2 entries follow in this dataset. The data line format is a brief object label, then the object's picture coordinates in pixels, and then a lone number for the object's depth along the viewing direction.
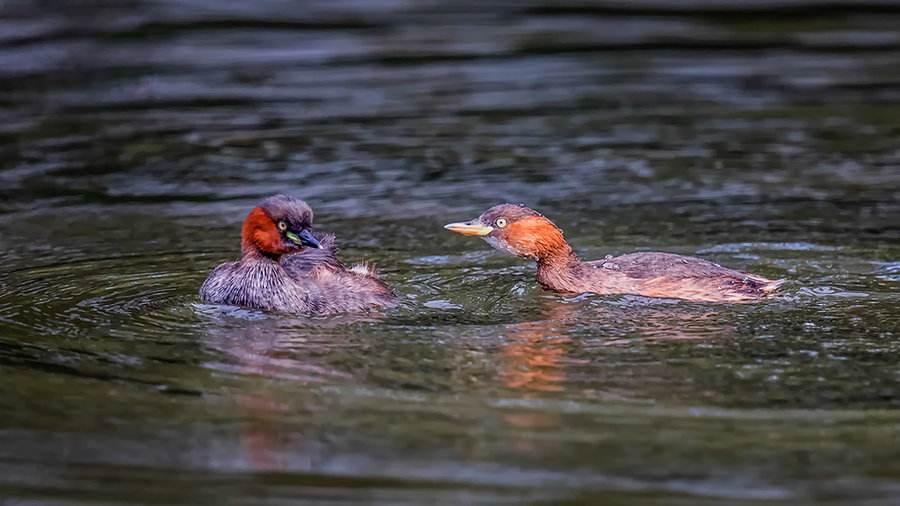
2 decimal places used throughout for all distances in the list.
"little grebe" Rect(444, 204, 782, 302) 17.91
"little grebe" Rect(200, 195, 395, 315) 17.59
